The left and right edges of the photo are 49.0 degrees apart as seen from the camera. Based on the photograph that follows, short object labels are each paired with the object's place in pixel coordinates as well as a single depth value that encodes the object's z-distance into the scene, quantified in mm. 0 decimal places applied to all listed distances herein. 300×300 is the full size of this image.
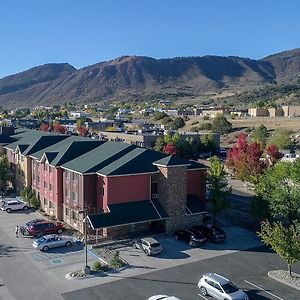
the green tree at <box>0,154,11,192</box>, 41904
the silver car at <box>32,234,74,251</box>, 26289
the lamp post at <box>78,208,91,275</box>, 22450
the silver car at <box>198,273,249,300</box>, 19307
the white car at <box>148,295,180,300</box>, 18623
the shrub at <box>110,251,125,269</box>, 23504
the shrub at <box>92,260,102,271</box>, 23004
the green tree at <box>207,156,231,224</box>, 30925
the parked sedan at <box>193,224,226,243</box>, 27757
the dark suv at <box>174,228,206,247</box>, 27039
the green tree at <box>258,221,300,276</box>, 21291
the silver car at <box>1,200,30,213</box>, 36098
